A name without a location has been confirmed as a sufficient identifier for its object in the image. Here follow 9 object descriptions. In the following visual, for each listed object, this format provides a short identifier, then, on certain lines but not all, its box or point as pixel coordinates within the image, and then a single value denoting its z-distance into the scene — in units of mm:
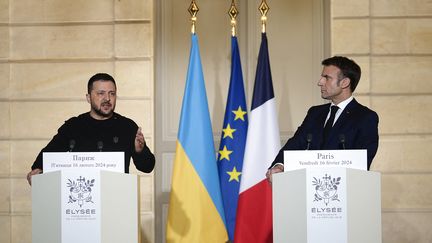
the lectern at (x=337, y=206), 8039
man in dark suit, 9414
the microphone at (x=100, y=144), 8539
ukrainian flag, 11453
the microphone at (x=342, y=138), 8305
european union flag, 12094
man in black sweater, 9812
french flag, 11406
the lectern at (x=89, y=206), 8242
